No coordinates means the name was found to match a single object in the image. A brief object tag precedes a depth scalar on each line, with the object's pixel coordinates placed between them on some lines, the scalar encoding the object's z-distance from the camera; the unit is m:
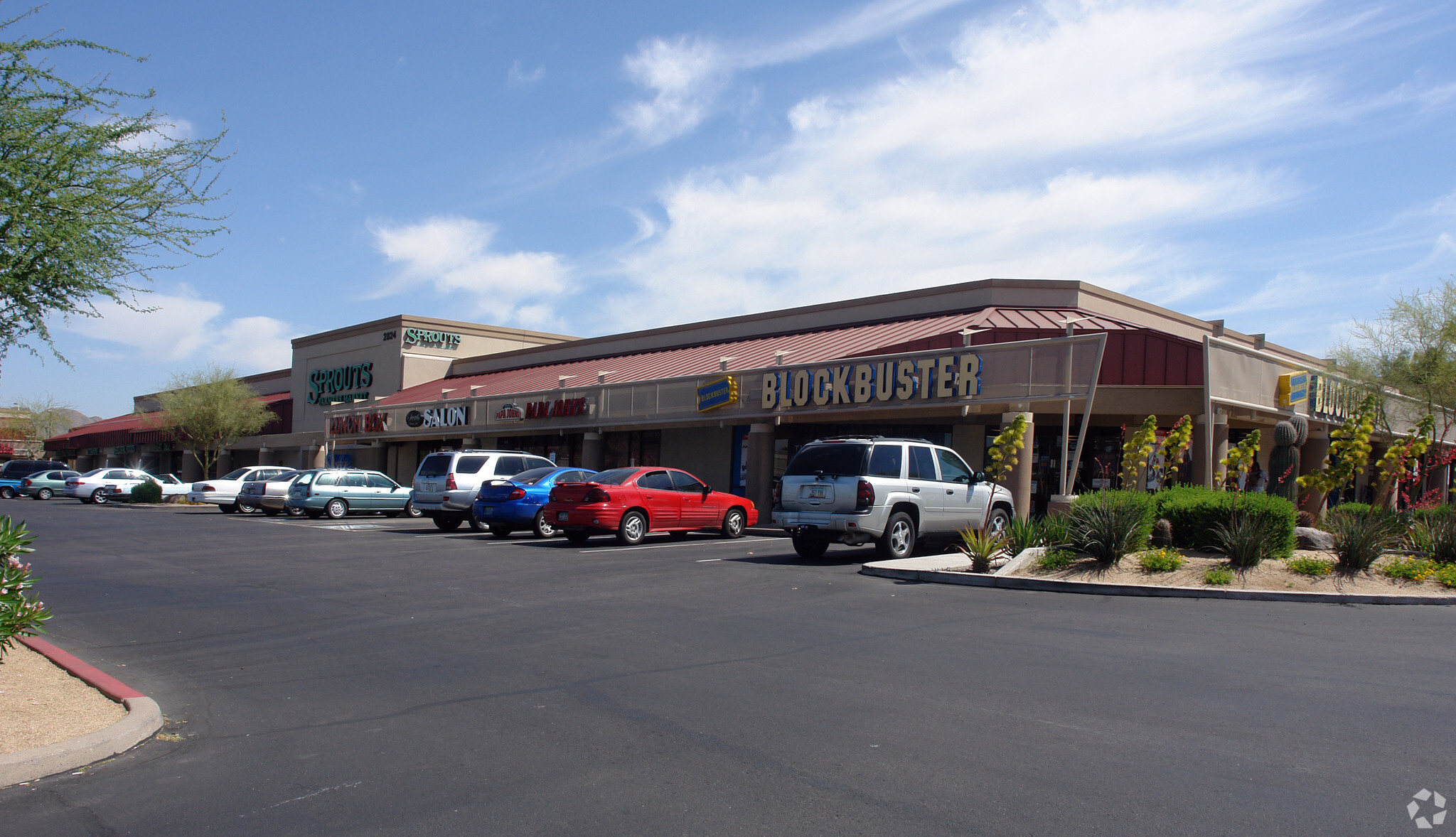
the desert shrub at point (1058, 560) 12.98
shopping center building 20.44
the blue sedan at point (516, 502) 20.34
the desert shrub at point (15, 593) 6.56
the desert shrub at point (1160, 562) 12.39
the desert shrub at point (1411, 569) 12.08
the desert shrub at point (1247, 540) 12.45
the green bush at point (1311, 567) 12.22
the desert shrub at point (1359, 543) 12.34
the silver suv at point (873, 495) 14.98
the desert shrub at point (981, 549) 13.43
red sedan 18.08
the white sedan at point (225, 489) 33.19
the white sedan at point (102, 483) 40.06
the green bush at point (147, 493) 40.28
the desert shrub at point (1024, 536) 14.12
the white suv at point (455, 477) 22.42
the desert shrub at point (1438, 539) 13.26
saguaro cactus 17.12
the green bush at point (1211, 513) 13.03
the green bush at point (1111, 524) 12.70
